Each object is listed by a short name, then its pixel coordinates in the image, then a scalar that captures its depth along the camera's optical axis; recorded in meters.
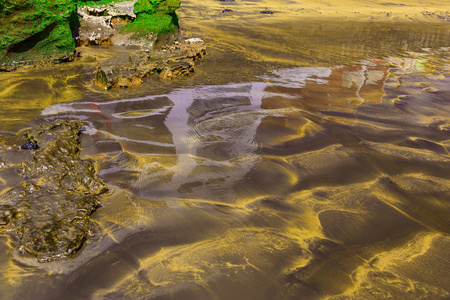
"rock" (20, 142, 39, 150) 2.78
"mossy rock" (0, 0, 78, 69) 4.93
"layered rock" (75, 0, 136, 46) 6.14
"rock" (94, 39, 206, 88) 4.34
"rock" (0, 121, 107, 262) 1.89
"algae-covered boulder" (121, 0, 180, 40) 6.19
